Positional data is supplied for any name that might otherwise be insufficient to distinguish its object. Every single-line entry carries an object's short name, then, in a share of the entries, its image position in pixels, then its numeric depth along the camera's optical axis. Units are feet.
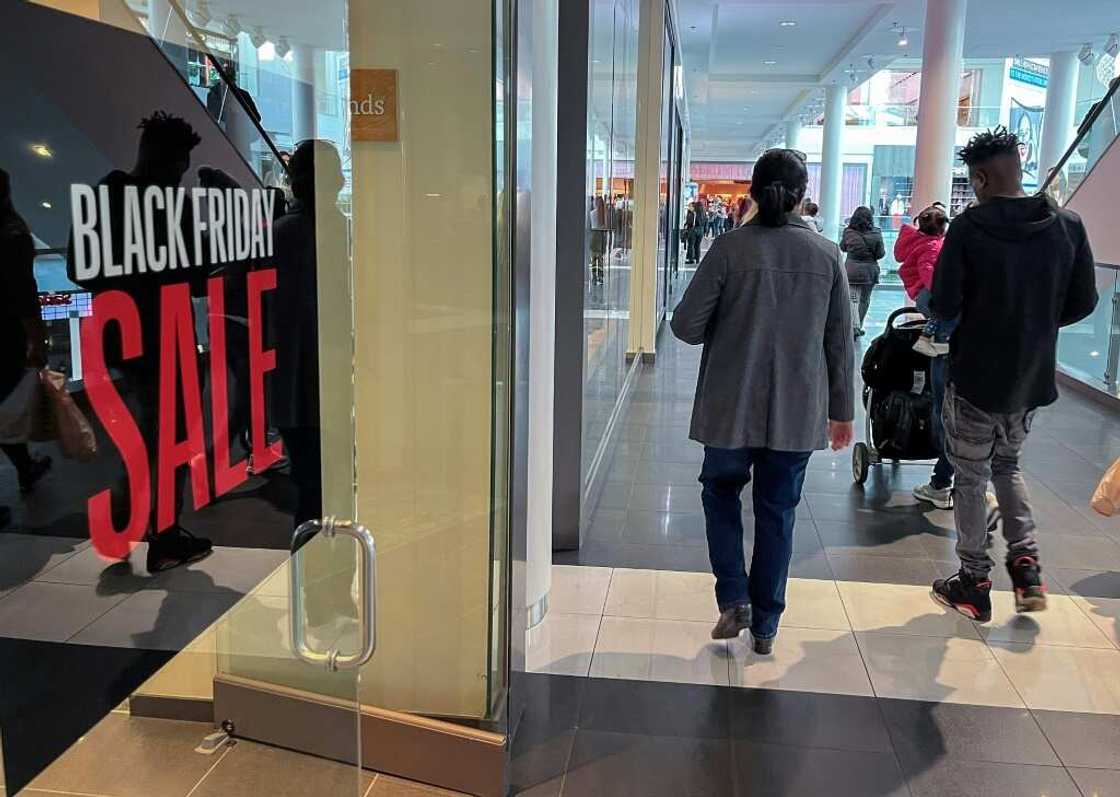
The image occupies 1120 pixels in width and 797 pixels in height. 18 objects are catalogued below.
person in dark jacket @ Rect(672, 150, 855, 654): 10.05
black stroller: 16.52
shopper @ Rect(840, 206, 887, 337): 33.83
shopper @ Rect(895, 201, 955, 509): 16.25
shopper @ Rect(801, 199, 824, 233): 24.76
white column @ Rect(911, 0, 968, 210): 34.65
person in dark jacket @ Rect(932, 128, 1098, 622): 11.01
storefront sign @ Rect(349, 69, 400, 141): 7.88
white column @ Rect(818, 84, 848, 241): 69.21
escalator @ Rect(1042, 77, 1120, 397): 26.61
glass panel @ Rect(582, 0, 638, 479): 15.93
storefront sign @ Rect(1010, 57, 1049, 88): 74.84
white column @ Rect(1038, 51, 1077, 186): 51.01
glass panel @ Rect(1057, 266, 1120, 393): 26.32
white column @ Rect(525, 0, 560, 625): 9.87
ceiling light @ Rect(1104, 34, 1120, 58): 48.51
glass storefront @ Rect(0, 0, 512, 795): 2.42
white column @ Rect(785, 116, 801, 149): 97.52
